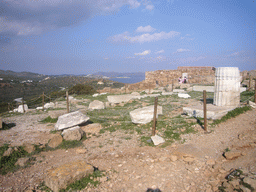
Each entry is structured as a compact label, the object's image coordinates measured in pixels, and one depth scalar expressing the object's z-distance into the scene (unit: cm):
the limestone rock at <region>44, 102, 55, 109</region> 1348
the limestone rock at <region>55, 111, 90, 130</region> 671
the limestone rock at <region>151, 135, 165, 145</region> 554
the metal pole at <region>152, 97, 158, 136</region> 579
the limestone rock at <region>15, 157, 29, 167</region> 461
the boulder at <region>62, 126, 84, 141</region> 607
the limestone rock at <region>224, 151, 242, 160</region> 434
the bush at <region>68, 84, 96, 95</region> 2381
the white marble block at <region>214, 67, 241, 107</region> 756
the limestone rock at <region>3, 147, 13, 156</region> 493
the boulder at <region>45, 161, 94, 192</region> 353
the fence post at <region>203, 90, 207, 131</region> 603
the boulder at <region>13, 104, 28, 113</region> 1283
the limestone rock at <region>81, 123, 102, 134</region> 688
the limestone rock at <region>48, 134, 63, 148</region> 577
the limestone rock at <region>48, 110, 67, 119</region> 888
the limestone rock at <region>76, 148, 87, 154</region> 532
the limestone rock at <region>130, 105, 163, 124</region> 718
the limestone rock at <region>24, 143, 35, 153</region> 539
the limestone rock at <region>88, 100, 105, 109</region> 1109
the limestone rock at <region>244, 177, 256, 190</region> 307
